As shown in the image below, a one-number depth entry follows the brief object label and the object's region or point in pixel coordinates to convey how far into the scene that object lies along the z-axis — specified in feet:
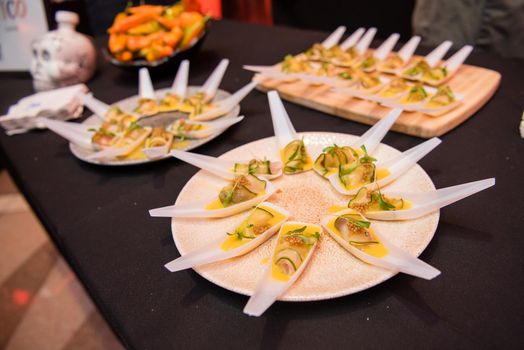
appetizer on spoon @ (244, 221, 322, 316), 2.06
